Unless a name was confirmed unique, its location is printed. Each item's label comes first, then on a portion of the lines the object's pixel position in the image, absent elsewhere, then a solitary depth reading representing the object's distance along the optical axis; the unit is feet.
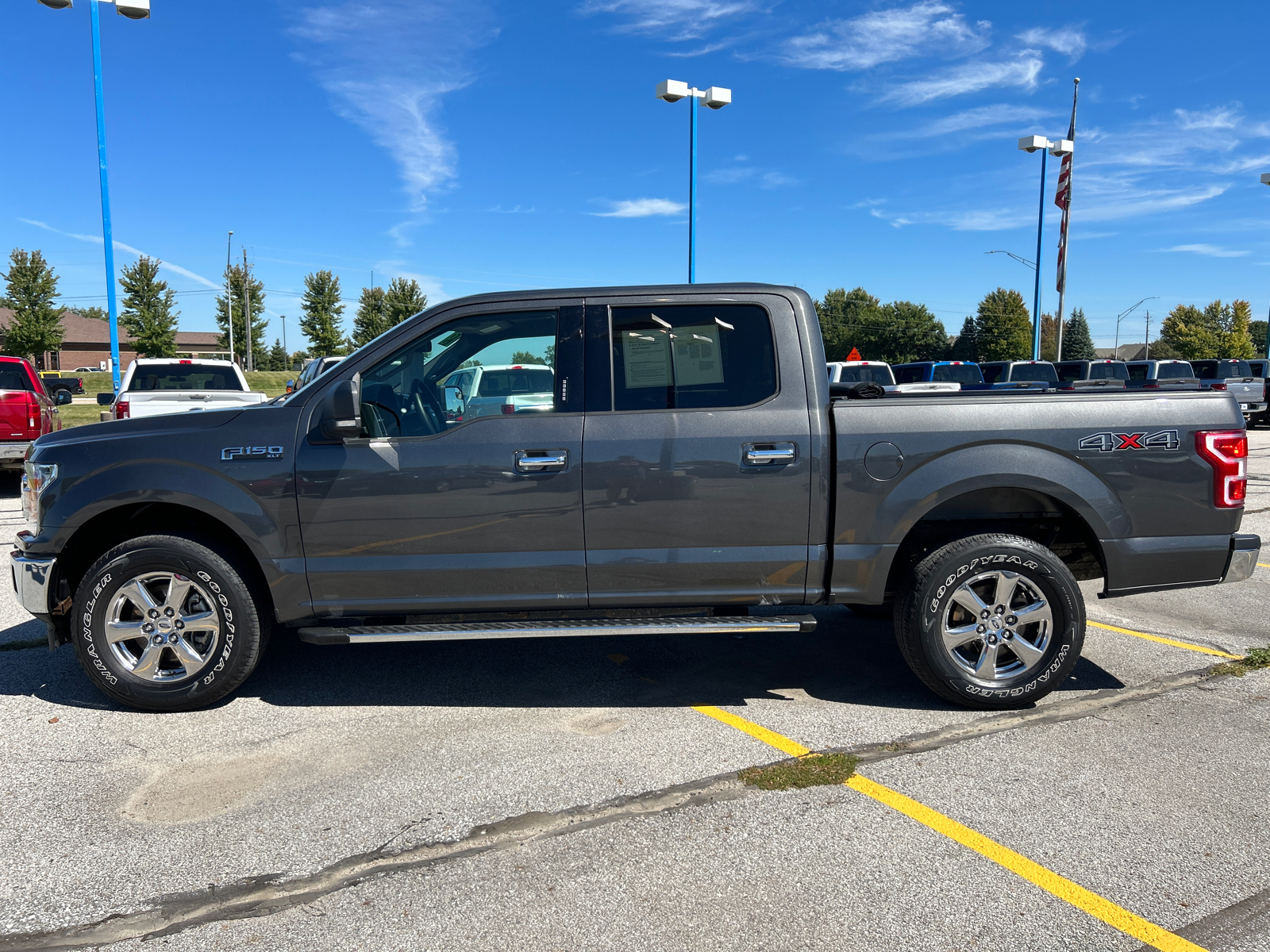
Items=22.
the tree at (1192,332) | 298.15
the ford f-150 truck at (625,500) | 14.05
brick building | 285.64
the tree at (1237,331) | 296.51
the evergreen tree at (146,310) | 152.87
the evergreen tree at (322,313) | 176.96
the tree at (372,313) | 183.21
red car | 36.76
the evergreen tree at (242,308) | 194.80
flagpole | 96.53
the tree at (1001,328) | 327.26
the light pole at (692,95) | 67.41
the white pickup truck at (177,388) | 39.14
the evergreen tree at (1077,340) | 311.47
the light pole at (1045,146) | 96.76
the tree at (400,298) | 178.91
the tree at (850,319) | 393.91
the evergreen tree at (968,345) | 335.26
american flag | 96.53
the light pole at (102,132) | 55.52
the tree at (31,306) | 140.87
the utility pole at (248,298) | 178.70
